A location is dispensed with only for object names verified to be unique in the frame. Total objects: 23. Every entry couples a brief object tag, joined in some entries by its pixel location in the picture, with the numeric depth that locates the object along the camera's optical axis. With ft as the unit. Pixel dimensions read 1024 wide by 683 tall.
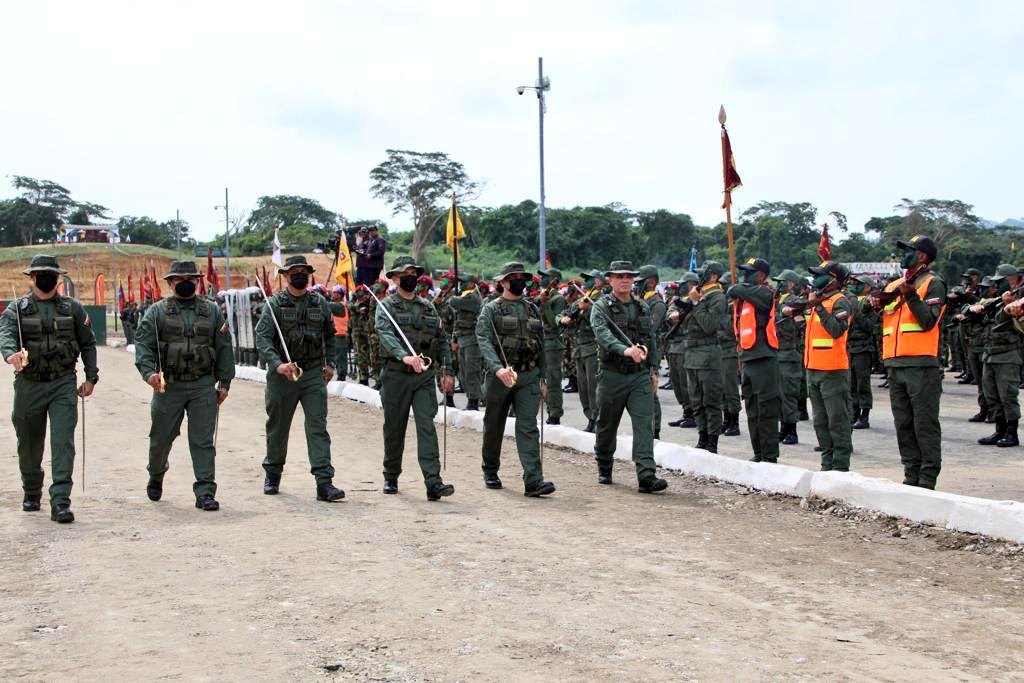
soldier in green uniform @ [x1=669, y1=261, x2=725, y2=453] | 39.88
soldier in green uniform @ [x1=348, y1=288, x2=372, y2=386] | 70.18
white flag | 122.83
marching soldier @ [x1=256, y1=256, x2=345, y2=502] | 32.12
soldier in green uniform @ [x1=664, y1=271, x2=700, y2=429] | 47.32
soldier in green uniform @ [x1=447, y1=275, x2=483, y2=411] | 53.11
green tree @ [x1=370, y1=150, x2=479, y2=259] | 260.01
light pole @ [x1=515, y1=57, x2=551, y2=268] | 96.23
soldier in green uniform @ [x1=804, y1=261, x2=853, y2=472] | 32.81
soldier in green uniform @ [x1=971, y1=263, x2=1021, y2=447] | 40.91
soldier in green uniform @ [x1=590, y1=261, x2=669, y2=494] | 32.65
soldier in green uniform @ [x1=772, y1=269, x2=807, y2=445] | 42.80
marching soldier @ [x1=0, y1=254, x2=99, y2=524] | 28.94
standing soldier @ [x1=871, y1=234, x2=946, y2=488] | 29.22
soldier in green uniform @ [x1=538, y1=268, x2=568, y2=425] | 48.29
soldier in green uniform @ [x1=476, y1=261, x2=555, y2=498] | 32.53
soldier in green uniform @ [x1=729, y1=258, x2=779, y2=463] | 34.42
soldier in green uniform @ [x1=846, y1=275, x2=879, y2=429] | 47.20
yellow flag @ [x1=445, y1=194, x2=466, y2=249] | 65.57
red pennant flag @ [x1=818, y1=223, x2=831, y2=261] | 60.03
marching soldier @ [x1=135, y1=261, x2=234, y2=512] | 30.42
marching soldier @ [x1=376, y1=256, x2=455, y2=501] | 31.55
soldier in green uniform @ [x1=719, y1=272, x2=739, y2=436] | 45.83
